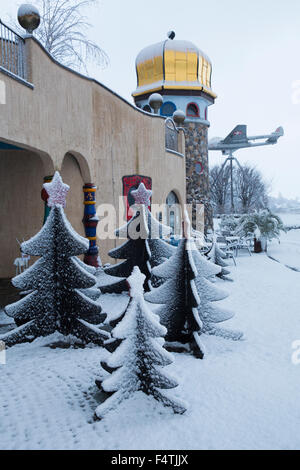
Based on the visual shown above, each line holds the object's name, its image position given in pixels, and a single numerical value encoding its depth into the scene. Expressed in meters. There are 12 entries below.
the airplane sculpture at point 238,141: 37.12
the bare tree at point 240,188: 42.47
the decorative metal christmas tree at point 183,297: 4.91
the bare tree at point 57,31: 17.75
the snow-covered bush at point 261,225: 16.27
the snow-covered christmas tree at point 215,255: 10.73
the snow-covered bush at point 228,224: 22.66
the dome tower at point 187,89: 20.06
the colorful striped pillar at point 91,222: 9.78
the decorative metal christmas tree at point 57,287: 5.00
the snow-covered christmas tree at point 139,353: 3.48
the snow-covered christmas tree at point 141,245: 7.74
